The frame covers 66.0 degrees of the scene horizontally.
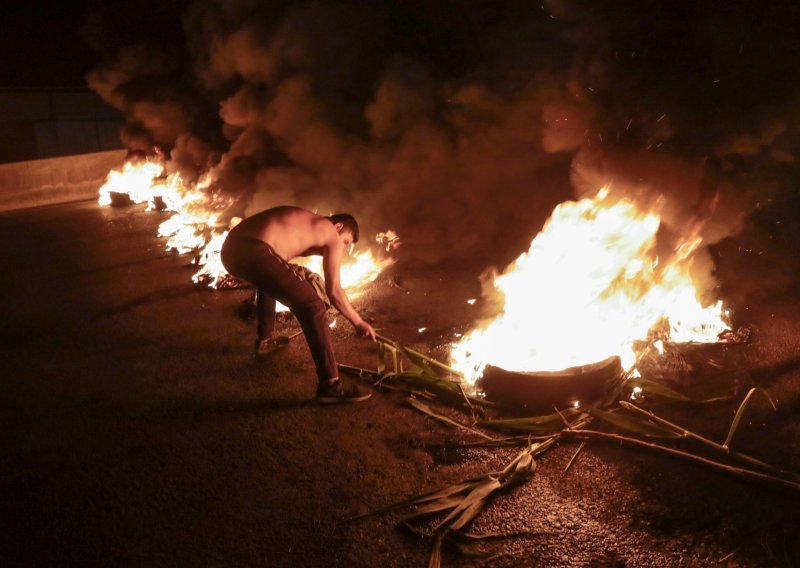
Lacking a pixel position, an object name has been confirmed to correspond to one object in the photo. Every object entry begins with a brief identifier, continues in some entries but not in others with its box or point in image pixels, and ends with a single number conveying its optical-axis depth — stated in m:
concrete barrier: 17.05
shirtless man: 4.97
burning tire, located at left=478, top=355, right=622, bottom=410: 4.55
